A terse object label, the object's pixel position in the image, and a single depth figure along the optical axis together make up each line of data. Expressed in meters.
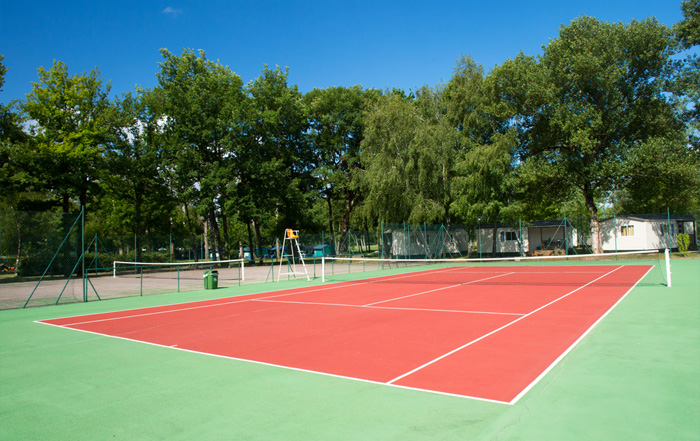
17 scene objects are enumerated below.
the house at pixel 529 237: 43.59
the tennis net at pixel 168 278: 22.29
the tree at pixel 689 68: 35.25
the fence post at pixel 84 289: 16.22
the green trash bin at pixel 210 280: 20.22
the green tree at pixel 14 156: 31.62
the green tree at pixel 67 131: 33.69
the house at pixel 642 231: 40.53
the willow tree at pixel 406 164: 36.50
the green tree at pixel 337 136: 47.94
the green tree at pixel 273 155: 42.50
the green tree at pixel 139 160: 38.78
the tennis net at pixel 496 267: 19.70
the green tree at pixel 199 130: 40.56
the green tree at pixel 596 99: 35.06
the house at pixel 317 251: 52.28
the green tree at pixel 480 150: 36.31
